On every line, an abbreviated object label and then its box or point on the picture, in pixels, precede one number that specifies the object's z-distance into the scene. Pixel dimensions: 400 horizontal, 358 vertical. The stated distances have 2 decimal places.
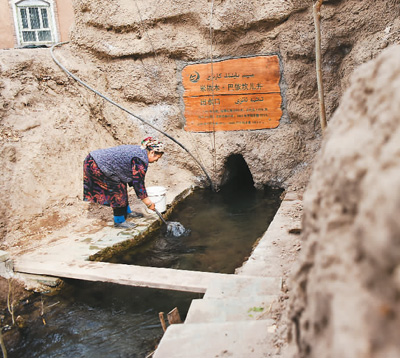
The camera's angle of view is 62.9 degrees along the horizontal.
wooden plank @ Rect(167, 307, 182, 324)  2.45
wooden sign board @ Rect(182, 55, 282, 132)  6.54
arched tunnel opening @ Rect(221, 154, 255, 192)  7.28
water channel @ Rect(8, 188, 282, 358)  2.90
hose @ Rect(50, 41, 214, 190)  6.57
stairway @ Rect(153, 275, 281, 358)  1.77
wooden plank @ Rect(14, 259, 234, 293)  3.10
